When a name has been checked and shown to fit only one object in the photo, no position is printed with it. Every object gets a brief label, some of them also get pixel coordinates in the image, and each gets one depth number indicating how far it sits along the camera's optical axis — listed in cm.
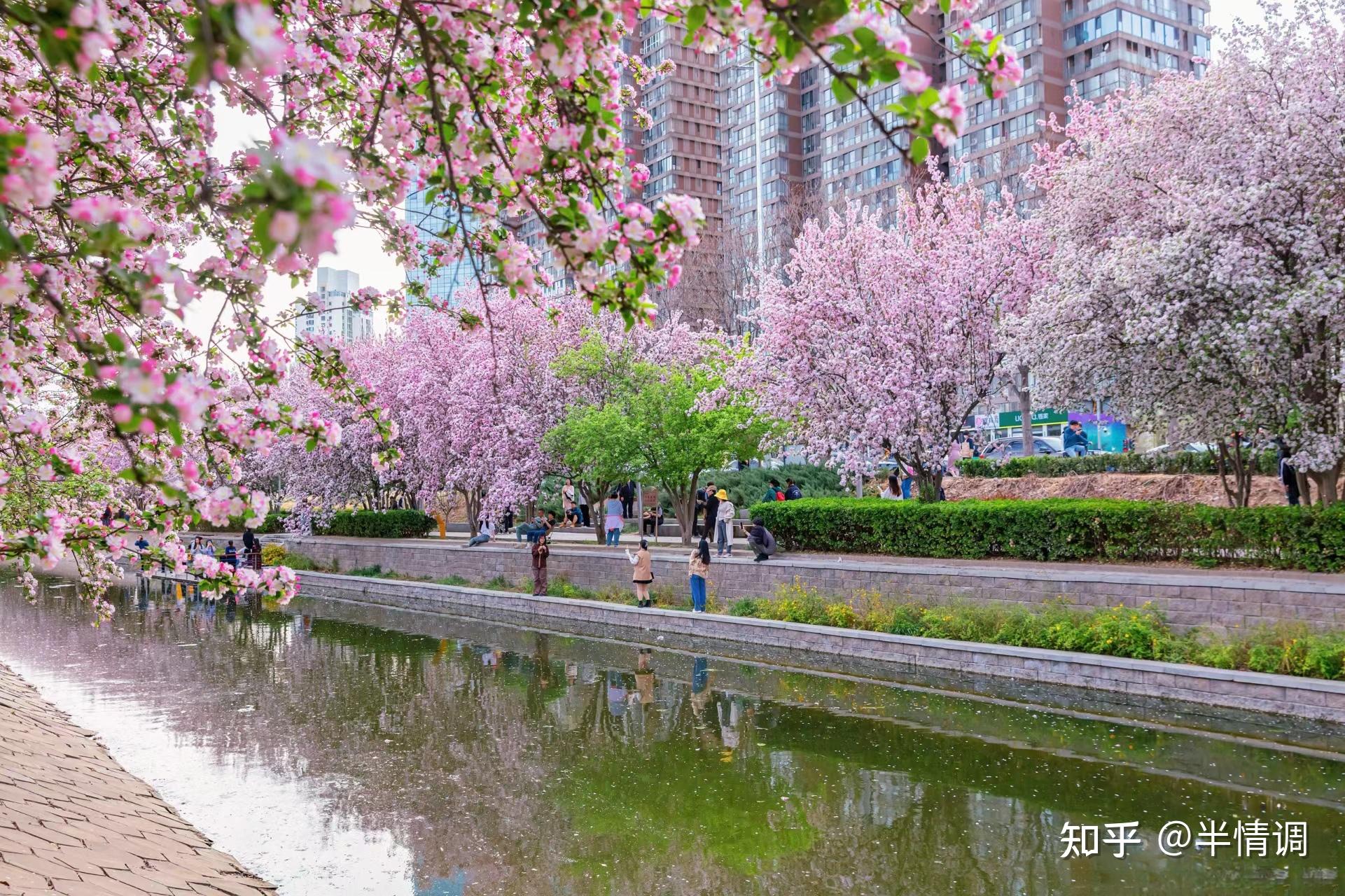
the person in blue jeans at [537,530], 2315
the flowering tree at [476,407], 2877
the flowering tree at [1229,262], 1405
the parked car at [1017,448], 3772
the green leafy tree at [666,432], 2453
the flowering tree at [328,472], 3616
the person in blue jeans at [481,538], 2947
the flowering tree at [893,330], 2058
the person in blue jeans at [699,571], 1930
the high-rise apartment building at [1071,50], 6191
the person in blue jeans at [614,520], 2734
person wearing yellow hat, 2197
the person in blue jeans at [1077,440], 2981
